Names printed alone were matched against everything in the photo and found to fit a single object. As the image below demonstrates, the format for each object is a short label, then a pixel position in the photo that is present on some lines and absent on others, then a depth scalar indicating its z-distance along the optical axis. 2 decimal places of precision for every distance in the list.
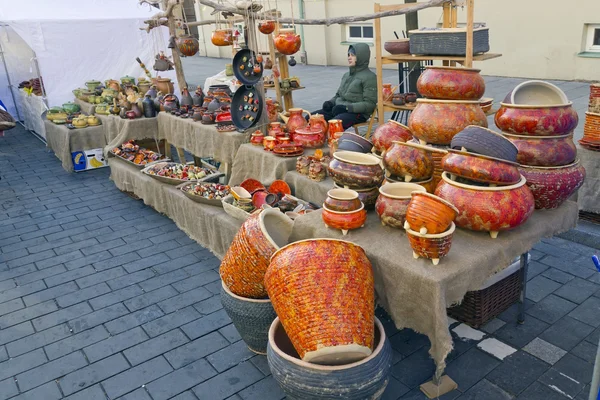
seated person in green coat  4.81
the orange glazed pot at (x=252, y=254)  2.47
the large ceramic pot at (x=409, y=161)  2.47
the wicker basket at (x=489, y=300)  2.80
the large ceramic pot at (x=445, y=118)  2.57
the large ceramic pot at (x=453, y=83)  2.66
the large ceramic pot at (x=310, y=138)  4.12
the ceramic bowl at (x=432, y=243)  2.04
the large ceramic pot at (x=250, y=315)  2.58
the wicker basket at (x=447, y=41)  3.98
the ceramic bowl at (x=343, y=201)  2.46
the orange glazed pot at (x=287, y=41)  4.30
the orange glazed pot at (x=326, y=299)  2.00
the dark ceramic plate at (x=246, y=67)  4.30
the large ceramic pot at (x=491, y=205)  2.16
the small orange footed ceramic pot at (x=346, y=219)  2.44
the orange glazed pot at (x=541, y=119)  2.45
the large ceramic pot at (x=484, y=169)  2.17
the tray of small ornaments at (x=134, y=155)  5.40
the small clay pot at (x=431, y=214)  2.06
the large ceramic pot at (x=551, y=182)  2.47
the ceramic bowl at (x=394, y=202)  2.36
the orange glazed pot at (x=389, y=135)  2.90
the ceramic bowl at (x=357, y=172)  2.59
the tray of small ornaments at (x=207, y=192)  4.07
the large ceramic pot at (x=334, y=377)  1.95
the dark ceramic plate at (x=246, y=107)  4.57
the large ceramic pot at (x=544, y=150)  2.49
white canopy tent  7.88
